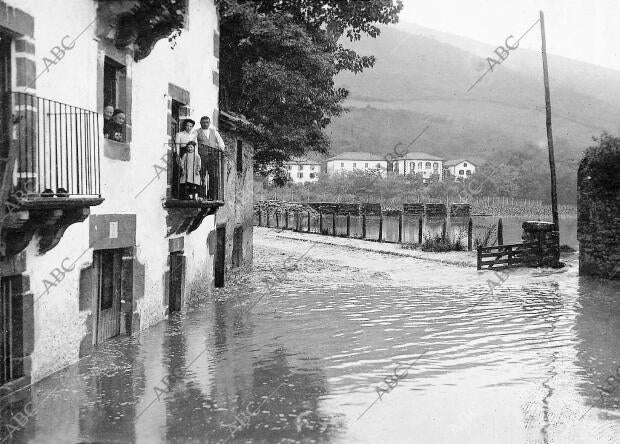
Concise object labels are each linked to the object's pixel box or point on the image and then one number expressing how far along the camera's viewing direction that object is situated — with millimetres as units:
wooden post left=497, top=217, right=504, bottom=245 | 28119
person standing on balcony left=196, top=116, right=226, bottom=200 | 14828
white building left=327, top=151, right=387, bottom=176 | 156862
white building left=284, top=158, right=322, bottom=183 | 152250
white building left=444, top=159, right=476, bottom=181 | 146375
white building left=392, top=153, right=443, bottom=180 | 152750
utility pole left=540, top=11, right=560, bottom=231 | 24803
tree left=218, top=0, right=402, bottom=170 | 21203
